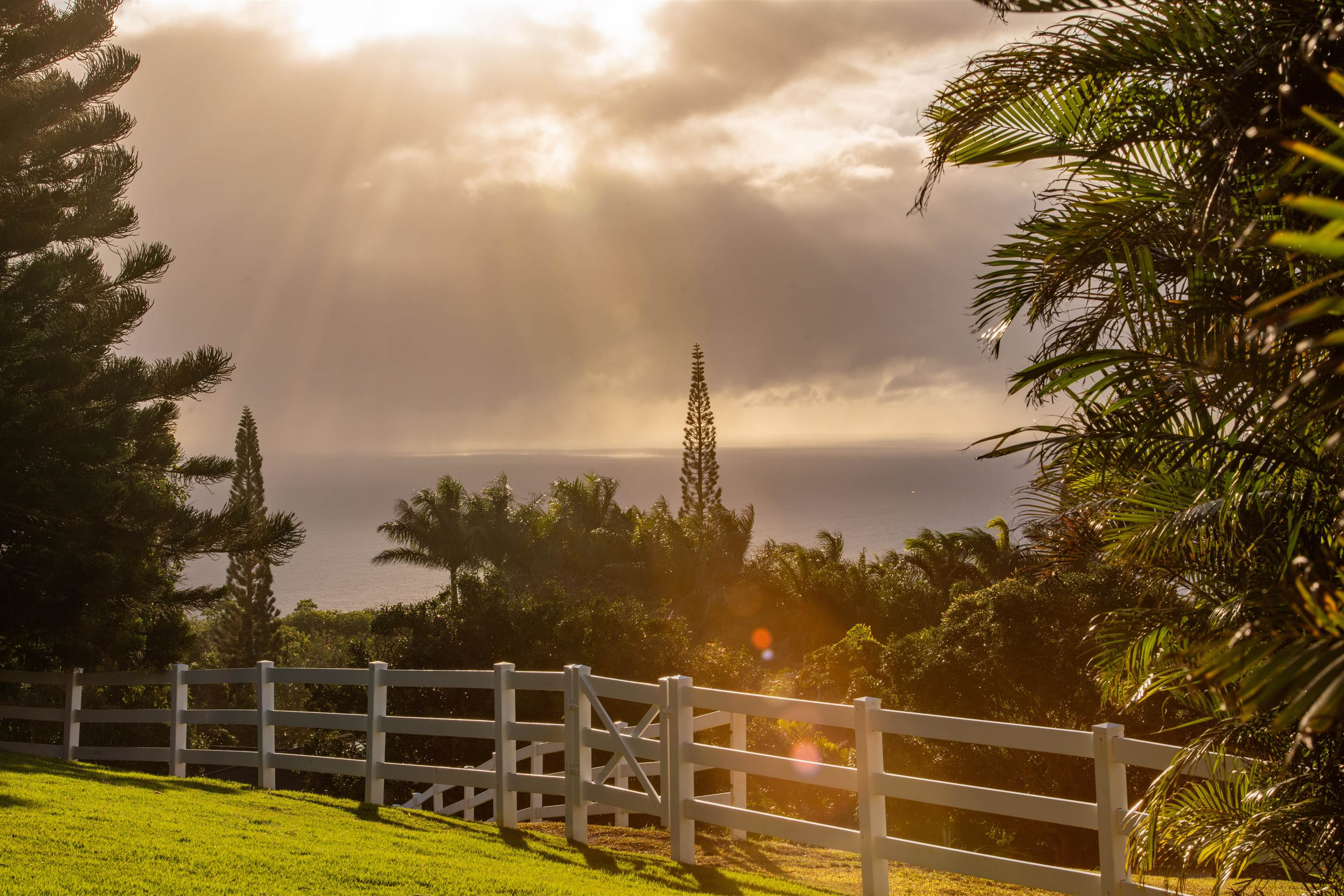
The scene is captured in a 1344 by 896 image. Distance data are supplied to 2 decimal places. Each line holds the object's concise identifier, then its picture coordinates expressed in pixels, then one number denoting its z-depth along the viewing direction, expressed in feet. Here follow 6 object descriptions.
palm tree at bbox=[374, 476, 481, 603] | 184.44
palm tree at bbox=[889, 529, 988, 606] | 115.85
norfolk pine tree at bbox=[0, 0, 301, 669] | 65.41
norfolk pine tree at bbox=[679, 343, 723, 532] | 212.84
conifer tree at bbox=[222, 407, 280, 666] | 183.52
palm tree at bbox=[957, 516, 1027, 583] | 106.11
